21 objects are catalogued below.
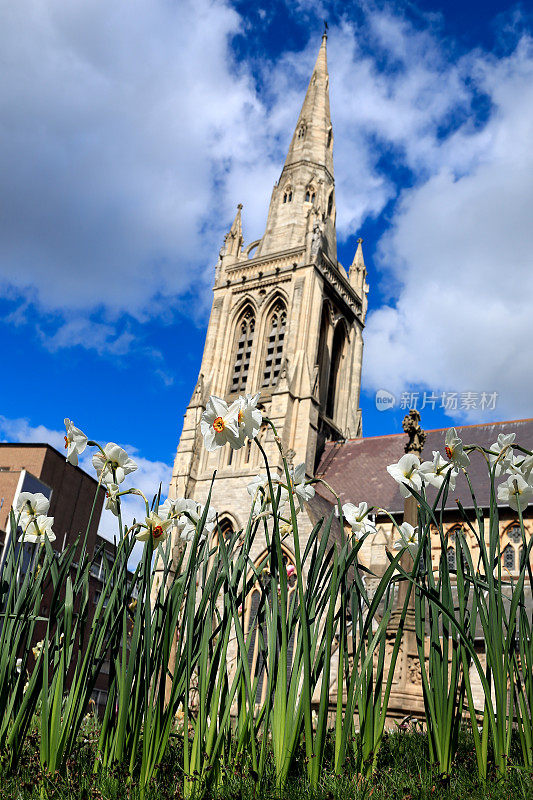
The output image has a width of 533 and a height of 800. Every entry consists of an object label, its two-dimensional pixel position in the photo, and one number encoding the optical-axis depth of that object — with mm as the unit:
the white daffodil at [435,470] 3996
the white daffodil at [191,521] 4641
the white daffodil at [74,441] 3965
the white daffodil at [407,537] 4492
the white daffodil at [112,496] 4199
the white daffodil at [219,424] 3529
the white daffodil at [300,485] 4410
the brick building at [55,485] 29641
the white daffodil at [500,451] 3867
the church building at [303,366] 27469
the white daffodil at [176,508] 4453
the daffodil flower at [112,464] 4211
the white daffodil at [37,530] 4781
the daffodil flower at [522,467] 3887
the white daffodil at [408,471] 4082
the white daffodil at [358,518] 4423
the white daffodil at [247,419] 3578
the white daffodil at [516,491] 4055
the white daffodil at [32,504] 4801
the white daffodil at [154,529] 3963
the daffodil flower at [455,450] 3828
